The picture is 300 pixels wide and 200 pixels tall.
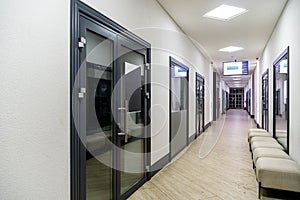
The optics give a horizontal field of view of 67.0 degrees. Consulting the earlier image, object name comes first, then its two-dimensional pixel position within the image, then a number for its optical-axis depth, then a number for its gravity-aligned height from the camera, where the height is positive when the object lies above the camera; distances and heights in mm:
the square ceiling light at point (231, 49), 9133 +2058
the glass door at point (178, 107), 5784 -220
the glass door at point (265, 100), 7725 -33
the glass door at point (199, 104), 8984 -218
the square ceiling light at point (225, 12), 5004 +2008
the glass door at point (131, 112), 3174 -206
